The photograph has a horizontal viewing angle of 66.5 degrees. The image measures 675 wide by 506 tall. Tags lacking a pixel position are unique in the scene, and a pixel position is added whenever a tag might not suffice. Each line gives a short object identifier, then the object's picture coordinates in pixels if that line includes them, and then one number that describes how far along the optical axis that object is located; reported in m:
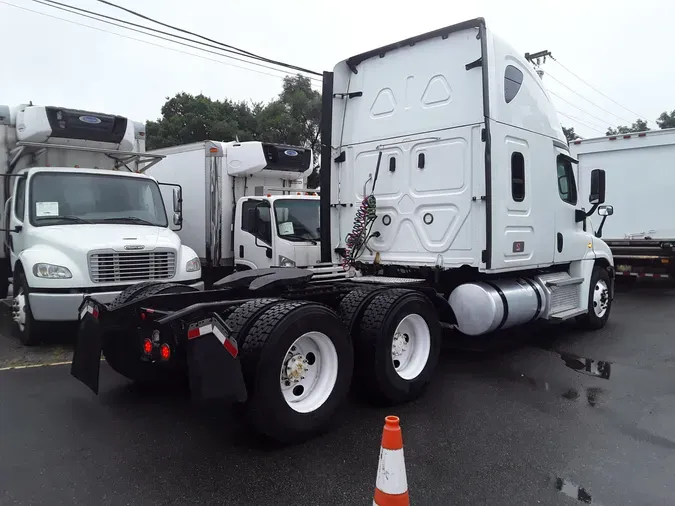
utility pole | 21.43
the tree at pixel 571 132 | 36.19
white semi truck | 3.87
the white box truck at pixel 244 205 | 8.88
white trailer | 11.75
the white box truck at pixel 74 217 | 6.62
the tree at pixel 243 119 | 28.34
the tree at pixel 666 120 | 50.67
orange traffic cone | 2.47
